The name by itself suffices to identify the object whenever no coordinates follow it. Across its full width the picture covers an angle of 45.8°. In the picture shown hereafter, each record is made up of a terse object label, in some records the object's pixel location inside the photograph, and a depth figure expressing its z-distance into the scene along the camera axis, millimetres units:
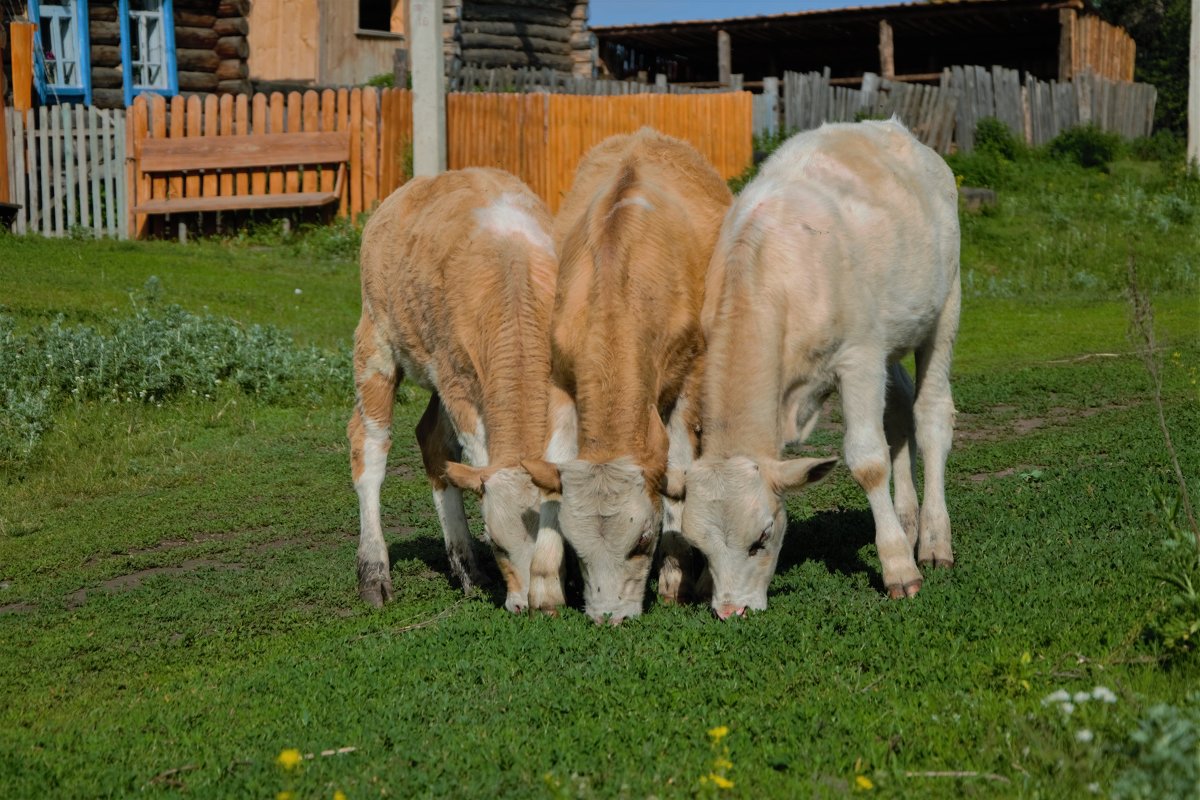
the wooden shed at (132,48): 24703
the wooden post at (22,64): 22844
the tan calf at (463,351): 7301
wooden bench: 21453
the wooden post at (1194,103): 24922
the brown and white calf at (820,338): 6906
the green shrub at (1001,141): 26078
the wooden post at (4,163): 20734
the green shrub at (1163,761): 3973
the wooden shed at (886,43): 30938
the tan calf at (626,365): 6773
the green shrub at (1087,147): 26406
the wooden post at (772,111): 23969
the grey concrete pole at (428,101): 20562
